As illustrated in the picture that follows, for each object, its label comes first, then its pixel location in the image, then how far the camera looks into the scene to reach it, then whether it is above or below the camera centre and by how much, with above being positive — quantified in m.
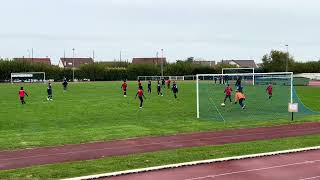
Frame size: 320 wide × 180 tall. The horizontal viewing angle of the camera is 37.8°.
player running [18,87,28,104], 33.78 -1.43
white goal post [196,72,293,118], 28.35 -0.27
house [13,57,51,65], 139.96 +4.58
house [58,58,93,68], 144.38 +4.16
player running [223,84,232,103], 32.66 -1.28
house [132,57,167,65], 143.44 +4.74
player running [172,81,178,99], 39.59 -1.33
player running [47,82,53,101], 37.34 -1.50
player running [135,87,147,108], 31.89 -1.44
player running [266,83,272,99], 35.59 -1.27
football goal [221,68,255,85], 41.03 +0.40
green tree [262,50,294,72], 96.19 +2.63
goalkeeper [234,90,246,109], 30.38 -1.58
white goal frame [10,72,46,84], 82.91 -0.13
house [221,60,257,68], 153.26 +3.84
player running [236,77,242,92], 32.42 -0.76
